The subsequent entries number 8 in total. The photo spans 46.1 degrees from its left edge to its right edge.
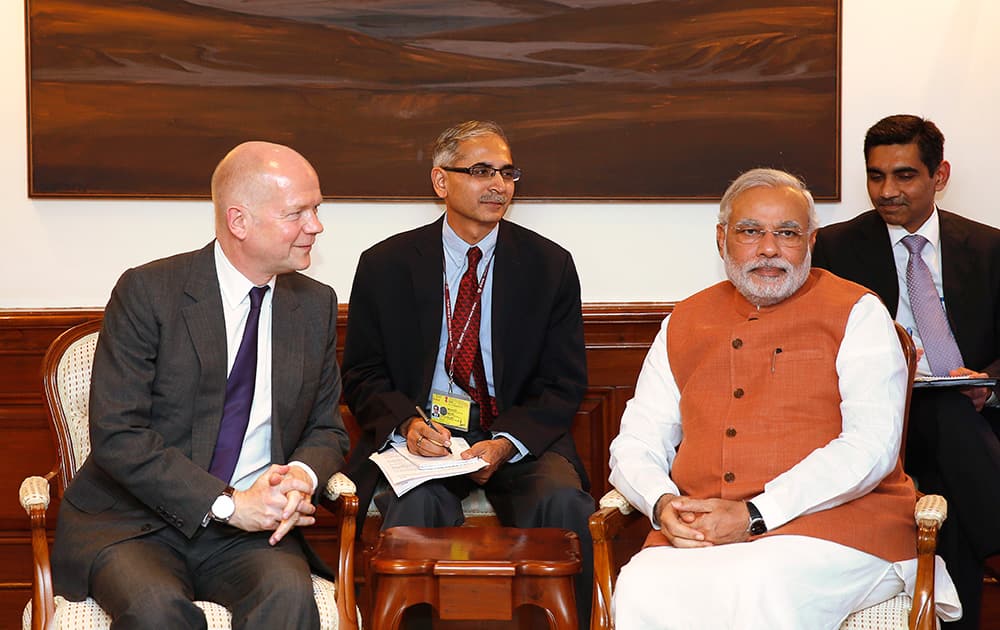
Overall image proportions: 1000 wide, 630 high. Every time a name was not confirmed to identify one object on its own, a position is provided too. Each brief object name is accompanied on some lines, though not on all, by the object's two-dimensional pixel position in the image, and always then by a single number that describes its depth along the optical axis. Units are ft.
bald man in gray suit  9.70
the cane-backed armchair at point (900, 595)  9.45
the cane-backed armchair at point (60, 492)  9.62
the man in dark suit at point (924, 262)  13.05
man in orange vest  9.57
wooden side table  9.84
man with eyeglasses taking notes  12.89
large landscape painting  14.34
